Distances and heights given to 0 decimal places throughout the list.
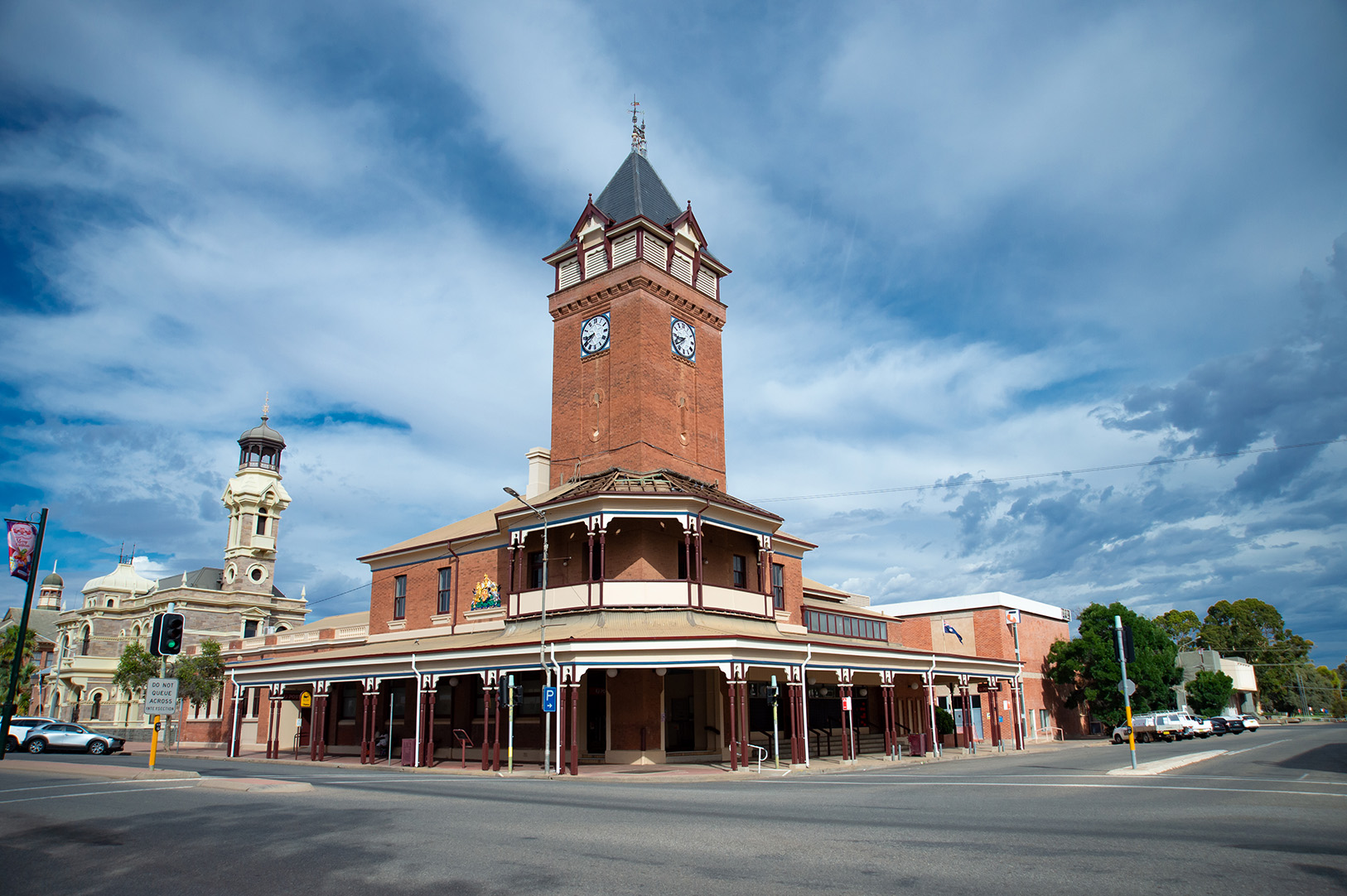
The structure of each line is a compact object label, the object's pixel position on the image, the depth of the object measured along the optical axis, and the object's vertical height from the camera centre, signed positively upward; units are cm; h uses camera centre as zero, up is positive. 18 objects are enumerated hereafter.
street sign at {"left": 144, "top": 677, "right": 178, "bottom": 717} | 2153 -16
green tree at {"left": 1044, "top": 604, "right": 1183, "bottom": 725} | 5625 +55
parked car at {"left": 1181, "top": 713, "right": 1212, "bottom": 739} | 5216 -316
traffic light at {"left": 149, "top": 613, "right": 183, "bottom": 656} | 2028 +122
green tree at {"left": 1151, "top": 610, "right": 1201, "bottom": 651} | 11964 +663
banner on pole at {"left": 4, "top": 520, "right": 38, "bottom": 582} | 2505 +399
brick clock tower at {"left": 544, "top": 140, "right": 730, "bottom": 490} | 3809 +1532
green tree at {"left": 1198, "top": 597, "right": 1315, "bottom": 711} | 11750 +396
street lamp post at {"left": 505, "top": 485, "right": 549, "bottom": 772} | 2667 +85
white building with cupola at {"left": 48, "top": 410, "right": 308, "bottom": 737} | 7438 +717
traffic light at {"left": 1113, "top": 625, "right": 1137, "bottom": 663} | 2573 +85
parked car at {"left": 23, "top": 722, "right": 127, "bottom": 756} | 3831 -209
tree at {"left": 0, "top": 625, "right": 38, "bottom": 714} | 7100 +223
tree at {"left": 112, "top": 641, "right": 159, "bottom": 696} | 5600 +135
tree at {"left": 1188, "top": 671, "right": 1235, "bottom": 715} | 7131 -141
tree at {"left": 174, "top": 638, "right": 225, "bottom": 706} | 5294 +85
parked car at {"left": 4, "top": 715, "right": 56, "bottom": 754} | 3744 -154
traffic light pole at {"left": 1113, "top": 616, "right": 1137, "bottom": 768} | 2483 +49
